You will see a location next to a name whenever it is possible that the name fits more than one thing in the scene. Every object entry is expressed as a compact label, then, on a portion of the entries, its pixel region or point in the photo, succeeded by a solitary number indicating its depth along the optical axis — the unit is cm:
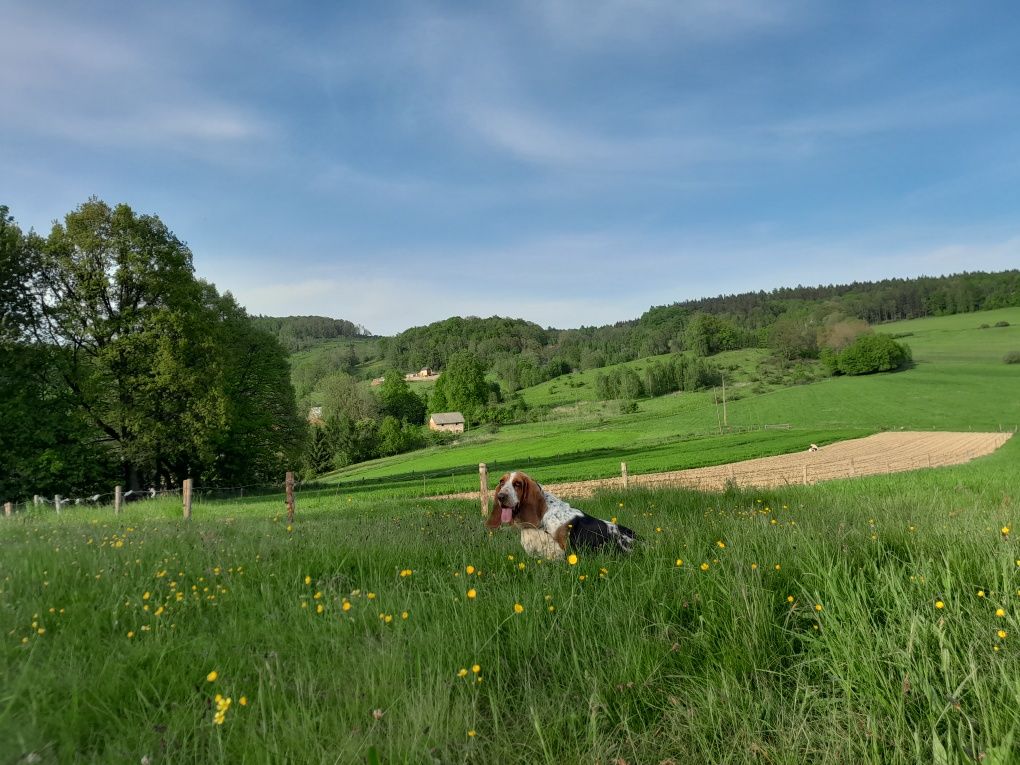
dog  516
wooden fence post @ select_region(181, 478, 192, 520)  1574
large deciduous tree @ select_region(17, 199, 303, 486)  2541
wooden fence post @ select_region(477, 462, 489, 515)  1334
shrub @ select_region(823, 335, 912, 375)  10369
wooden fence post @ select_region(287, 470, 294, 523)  1375
